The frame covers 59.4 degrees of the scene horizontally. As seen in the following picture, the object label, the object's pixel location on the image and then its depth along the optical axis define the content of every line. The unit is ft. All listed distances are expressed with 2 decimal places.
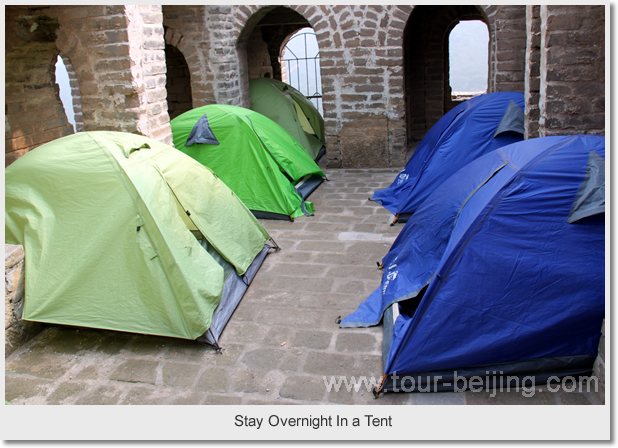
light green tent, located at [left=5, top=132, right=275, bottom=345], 12.55
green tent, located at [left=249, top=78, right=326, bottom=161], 30.83
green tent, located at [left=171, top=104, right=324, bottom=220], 21.58
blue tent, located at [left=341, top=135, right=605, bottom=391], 10.14
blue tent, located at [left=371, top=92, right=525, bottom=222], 19.12
